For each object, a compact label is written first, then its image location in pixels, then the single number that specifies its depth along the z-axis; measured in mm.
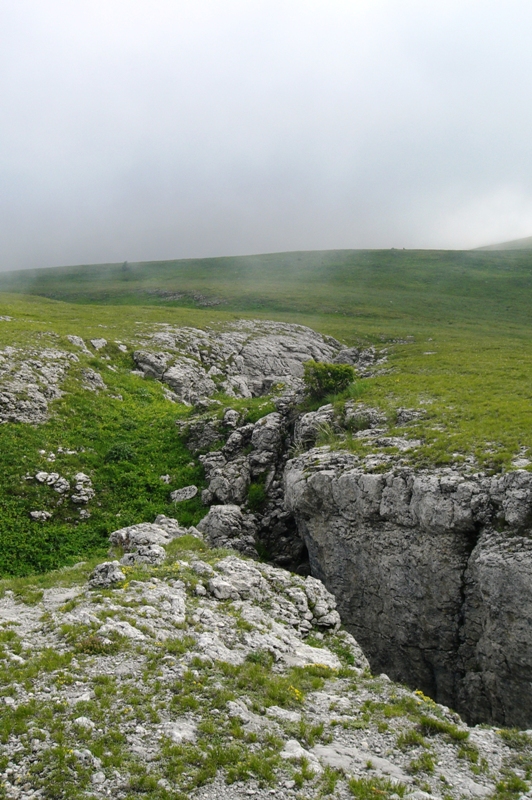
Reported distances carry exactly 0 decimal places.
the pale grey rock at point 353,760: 9109
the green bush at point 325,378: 30953
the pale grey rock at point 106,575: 16062
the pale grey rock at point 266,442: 27453
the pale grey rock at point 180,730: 9312
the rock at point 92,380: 35750
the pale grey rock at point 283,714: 10602
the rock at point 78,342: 42281
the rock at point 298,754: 9038
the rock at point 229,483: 25812
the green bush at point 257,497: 25344
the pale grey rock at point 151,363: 43500
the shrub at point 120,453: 28703
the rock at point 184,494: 26641
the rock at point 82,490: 24734
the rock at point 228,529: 22542
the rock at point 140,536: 20094
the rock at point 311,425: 26641
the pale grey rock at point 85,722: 9273
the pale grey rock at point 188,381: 42688
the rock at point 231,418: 31241
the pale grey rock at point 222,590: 15984
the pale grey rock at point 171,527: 21602
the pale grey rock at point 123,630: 12715
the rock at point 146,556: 18141
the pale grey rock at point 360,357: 53462
